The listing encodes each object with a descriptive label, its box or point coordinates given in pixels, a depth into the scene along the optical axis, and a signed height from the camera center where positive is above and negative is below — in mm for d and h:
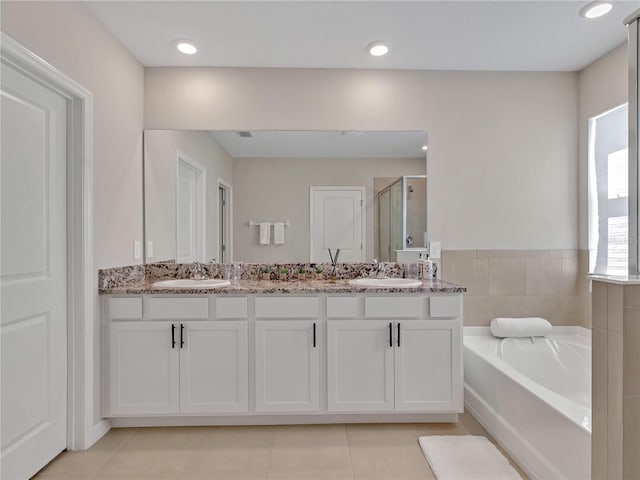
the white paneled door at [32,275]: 1774 -172
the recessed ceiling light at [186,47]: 2586 +1253
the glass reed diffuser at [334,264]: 2980 -192
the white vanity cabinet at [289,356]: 2430 -709
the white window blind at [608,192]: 2727 +318
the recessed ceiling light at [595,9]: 2202 +1267
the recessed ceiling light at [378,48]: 2609 +1248
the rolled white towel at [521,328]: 2925 -656
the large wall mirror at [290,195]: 2961 +323
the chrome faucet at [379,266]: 2975 -208
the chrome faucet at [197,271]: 2959 -238
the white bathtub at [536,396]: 1776 -886
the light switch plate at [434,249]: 3008 -84
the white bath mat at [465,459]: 1968 -1153
